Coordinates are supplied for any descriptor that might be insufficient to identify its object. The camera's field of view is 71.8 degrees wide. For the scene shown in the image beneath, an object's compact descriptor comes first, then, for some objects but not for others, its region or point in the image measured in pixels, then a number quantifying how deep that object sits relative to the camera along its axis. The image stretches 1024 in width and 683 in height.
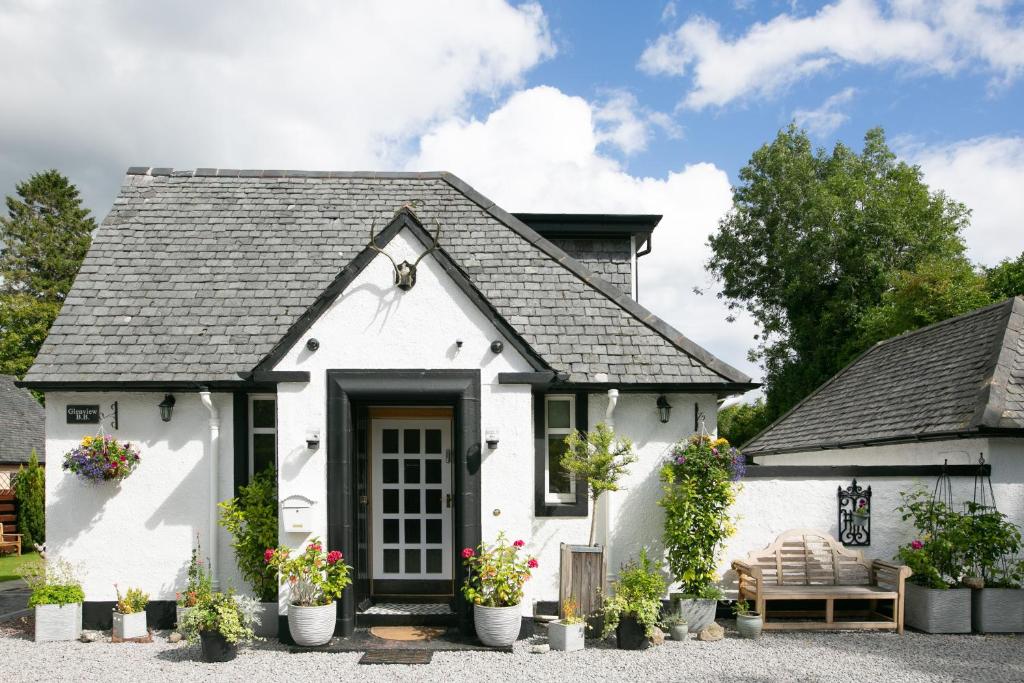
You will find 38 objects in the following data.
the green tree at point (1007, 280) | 21.91
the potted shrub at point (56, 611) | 8.73
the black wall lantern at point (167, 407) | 9.39
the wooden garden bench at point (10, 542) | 20.55
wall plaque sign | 9.49
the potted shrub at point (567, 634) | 8.09
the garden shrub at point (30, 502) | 21.33
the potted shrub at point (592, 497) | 8.67
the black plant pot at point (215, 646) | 7.80
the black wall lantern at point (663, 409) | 9.47
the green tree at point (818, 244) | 30.86
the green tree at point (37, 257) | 35.84
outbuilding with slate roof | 9.30
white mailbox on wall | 8.41
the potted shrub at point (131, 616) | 8.65
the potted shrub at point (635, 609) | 8.15
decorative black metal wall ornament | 9.48
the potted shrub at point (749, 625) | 8.53
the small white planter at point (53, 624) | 8.73
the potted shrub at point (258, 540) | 8.91
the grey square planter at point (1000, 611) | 8.73
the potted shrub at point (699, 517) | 8.71
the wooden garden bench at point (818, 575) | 8.84
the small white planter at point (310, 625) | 8.05
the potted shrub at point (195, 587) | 8.34
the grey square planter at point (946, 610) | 8.71
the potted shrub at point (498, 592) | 8.12
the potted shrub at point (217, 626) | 7.78
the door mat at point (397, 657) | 7.69
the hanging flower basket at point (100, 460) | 8.98
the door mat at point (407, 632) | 8.54
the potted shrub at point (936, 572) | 8.72
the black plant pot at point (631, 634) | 8.15
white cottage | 8.69
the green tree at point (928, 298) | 23.31
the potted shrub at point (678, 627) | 8.52
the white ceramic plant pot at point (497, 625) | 8.09
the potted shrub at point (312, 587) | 8.08
